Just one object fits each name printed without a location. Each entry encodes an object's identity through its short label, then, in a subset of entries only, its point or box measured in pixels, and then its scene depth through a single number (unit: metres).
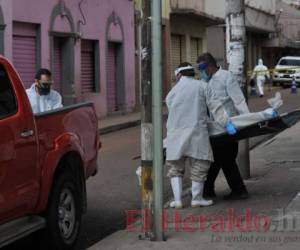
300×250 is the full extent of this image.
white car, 44.94
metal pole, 6.38
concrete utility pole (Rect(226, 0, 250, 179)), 10.10
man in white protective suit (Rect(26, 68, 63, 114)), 9.03
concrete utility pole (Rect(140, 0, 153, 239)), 6.40
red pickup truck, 5.72
